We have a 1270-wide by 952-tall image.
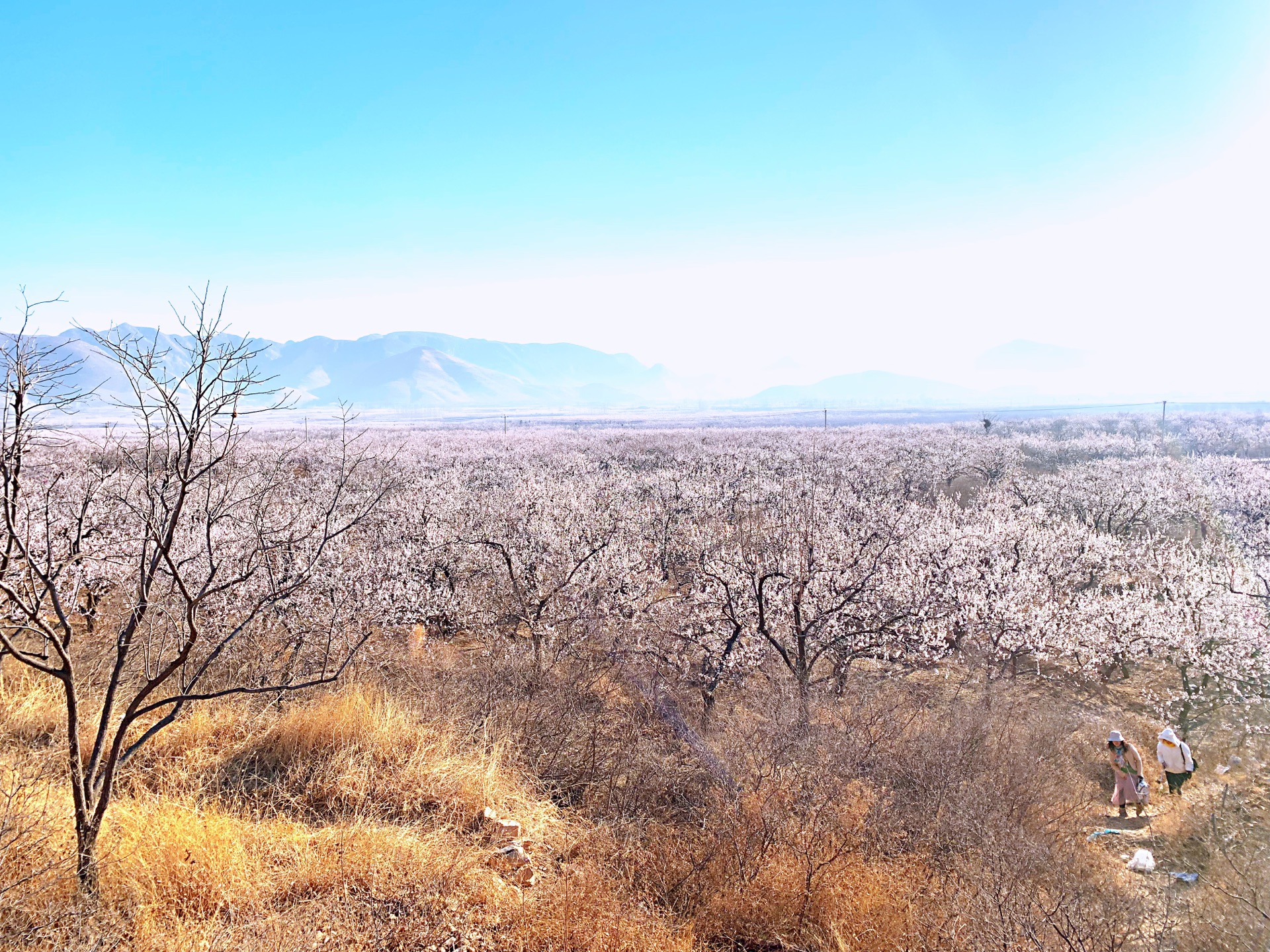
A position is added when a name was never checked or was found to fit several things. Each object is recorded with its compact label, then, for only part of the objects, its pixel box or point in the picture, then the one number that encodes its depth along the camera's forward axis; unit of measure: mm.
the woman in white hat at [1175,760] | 12016
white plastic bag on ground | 9484
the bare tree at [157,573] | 4348
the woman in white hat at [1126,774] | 11516
